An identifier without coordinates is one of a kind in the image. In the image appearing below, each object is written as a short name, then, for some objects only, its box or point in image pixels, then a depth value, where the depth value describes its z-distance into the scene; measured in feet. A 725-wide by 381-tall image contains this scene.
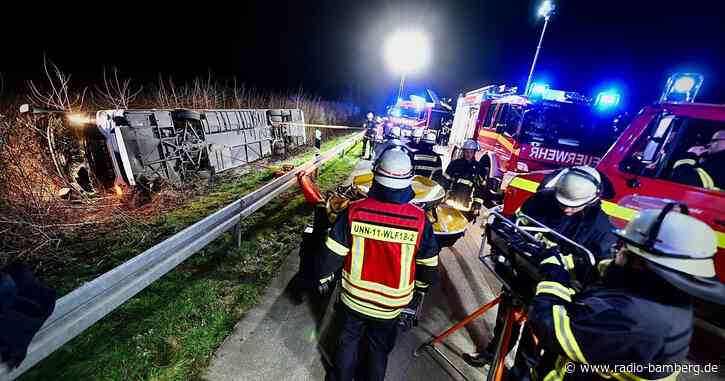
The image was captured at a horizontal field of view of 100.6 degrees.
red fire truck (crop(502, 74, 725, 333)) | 9.84
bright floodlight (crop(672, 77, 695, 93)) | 13.44
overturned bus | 15.85
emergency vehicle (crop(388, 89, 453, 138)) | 50.83
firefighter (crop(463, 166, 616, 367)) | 7.77
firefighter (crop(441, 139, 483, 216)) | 18.03
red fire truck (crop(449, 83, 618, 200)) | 19.79
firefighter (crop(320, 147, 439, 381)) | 6.12
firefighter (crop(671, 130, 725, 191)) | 10.44
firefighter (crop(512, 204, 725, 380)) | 4.15
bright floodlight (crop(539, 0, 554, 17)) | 39.53
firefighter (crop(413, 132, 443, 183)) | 25.72
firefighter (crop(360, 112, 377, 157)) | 39.47
